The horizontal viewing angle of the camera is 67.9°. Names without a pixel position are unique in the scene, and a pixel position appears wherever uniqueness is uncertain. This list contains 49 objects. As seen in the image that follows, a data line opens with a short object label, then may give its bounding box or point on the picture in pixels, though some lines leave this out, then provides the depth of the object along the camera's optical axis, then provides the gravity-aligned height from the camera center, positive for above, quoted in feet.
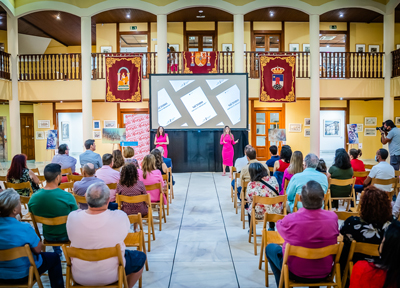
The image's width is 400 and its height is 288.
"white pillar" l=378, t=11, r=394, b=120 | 34.42 +7.33
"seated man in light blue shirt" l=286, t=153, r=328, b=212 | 12.23 -2.02
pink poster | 34.04 +0.00
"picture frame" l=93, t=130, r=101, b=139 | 42.06 -0.36
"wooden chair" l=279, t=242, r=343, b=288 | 6.79 -2.88
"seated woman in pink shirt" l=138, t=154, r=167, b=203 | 14.61 -2.13
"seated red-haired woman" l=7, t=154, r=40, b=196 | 14.24 -1.93
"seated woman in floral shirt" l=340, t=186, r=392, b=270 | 6.83 -2.08
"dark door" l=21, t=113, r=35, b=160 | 45.89 -0.28
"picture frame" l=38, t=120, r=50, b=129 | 44.04 +1.34
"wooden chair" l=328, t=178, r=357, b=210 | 14.76 -2.64
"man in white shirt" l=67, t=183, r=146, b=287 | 7.06 -2.43
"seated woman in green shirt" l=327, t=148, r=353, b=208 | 15.39 -2.20
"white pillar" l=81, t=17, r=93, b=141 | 33.53 +6.25
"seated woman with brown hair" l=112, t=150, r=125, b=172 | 16.44 -1.61
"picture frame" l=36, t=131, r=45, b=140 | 44.01 -0.06
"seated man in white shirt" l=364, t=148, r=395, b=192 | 14.80 -2.12
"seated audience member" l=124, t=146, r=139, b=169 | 18.02 -1.22
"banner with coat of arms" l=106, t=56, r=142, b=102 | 33.09 +5.94
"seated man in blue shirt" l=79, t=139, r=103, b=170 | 18.80 -1.60
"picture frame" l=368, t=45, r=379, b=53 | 40.30 +11.02
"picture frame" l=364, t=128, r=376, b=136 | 41.63 -0.38
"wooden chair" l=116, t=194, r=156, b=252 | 11.57 -2.65
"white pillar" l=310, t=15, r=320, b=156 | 33.78 +4.94
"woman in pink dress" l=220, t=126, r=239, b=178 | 27.66 -1.41
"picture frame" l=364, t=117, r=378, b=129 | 41.75 +1.04
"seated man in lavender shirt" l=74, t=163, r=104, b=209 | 12.32 -2.07
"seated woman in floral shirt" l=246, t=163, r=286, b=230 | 12.16 -2.36
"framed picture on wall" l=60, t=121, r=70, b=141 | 44.83 +0.27
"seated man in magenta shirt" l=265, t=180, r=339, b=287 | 7.25 -2.51
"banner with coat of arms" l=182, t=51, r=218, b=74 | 32.85 +7.65
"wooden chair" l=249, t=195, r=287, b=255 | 11.13 -2.69
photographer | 20.11 -0.82
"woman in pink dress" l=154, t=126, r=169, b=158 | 27.97 -0.69
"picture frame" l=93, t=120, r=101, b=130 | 42.20 +1.06
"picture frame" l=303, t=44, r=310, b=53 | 39.93 +11.17
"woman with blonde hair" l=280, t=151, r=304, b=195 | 14.10 -1.61
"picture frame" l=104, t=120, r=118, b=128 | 42.06 +1.30
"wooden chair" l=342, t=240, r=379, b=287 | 6.72 -2.75
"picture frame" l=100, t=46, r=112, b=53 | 40.14 +11.26
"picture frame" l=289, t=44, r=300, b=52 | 39.99 +11.18
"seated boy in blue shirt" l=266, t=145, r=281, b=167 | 18.33 -1.70
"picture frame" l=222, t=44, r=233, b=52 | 39.75 +11.25
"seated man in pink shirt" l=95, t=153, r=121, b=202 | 14.29 -2.02
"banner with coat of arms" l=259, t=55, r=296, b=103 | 32.91 +5.84
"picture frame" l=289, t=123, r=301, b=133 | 41.24 +0.43
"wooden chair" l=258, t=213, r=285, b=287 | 9.11 -3.53
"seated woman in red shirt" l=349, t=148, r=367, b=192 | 17.83 -2.13
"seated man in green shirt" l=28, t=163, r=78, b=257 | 9.71 -2.39
